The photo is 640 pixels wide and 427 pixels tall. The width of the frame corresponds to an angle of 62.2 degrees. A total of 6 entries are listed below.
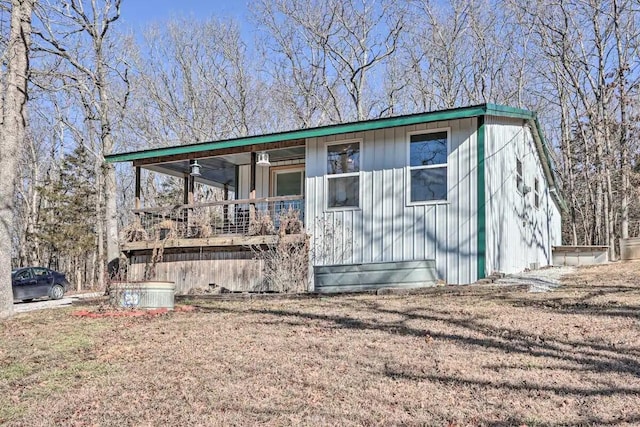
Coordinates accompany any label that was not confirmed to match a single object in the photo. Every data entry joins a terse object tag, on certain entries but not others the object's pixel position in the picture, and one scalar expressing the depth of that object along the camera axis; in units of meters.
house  9.26
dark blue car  15.52
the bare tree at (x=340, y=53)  25.81
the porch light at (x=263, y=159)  11.60
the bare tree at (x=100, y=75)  16.16
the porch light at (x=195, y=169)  12.16
